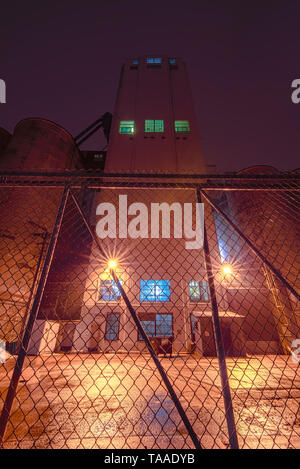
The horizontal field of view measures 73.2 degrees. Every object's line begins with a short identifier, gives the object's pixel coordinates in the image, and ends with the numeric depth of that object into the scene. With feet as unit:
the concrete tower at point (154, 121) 71.67
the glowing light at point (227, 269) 52.47
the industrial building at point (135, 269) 41.96
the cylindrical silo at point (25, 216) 37.35
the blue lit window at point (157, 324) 49.39
